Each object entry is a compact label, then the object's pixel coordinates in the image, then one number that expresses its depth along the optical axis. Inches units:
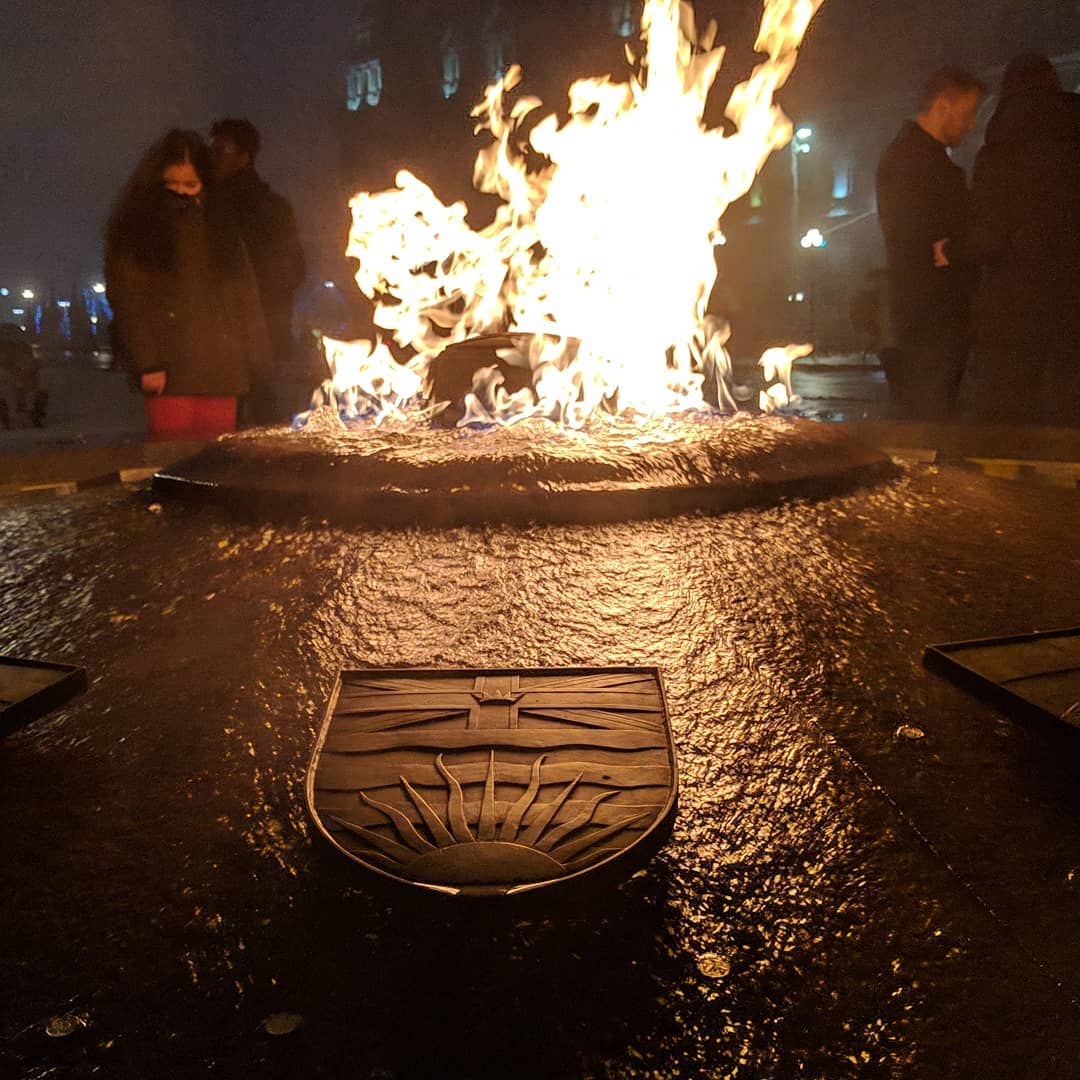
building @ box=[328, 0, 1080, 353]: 1061.1
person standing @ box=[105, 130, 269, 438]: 181.6
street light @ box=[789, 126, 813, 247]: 1105.1
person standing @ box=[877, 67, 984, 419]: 213.0
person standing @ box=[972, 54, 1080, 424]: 206.8
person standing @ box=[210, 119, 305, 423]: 219.3
